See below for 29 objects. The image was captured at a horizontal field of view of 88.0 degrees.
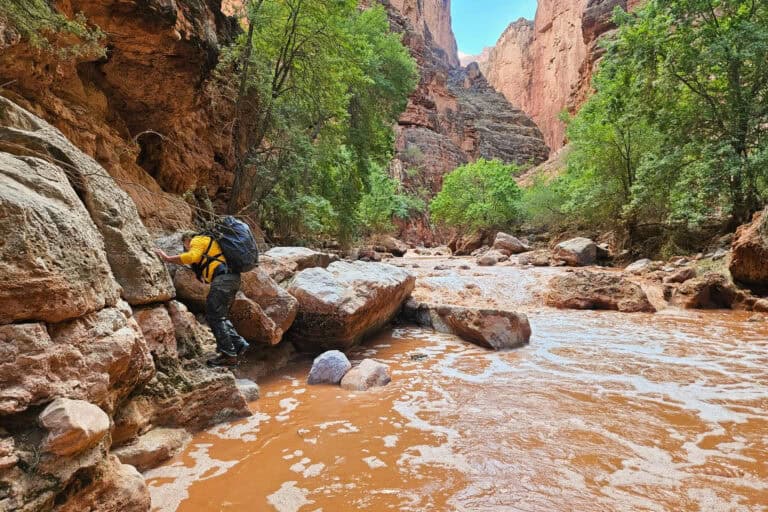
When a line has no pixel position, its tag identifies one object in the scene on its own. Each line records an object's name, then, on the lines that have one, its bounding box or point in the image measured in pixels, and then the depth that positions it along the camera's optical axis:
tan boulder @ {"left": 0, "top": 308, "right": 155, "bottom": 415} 1.76
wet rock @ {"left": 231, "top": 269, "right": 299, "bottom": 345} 4.59
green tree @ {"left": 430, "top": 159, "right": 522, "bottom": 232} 27.66
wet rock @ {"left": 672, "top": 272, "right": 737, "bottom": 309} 8.76
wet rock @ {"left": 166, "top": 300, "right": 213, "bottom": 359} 3.54
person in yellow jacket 3.98
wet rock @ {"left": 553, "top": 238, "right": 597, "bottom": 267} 15.21
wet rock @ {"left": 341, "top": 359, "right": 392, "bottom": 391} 4.26
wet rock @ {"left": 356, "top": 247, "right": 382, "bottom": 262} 19.41
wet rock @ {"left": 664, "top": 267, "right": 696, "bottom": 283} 10.03
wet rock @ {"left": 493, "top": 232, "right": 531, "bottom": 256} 21.72
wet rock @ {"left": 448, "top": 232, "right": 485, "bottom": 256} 27.70
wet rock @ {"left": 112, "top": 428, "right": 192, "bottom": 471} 2.54
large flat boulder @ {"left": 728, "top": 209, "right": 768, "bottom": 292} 7.93
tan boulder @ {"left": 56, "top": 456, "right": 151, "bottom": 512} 1.83
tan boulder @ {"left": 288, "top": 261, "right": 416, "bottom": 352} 5.31
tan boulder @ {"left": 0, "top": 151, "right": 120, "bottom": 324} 1.83
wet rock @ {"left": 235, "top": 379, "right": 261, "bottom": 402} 3.92
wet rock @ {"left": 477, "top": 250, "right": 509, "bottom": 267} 17.34
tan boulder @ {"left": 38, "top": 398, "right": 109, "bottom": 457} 1.74
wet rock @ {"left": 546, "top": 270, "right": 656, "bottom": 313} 8.71
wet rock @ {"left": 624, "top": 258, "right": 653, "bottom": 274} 12.18
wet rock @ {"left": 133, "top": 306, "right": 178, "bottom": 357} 3.07
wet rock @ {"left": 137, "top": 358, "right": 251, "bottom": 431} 3.00
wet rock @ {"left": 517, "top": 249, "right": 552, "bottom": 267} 15.69
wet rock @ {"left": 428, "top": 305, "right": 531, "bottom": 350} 6.05
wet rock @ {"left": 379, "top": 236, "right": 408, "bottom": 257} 27.03
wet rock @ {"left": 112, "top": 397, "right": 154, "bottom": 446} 2.55
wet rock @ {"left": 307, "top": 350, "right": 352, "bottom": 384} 4.48
